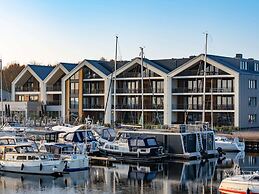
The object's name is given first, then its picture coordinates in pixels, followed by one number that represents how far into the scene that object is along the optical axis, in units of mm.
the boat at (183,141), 50969
